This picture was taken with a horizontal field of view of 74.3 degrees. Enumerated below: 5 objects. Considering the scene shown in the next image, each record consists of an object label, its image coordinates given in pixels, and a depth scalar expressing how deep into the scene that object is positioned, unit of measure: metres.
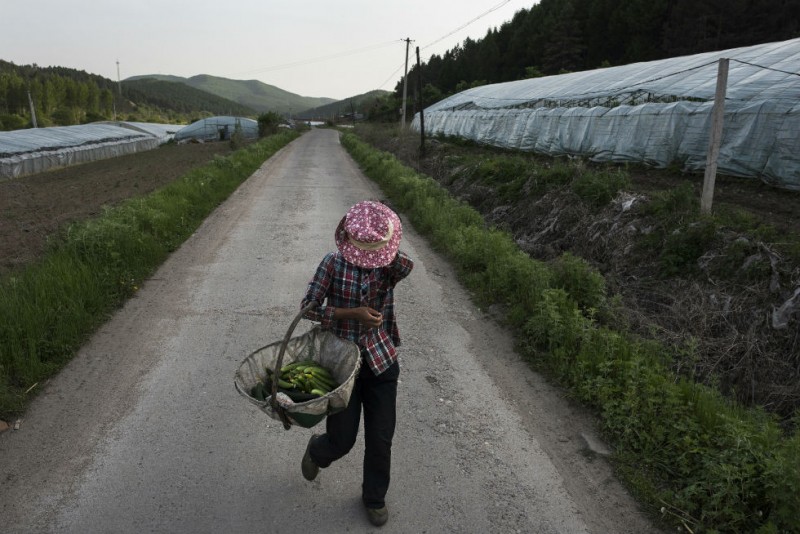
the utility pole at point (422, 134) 22.53
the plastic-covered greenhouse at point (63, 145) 23.67
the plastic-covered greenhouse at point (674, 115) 9.64
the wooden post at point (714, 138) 7.04
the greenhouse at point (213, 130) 47.00
